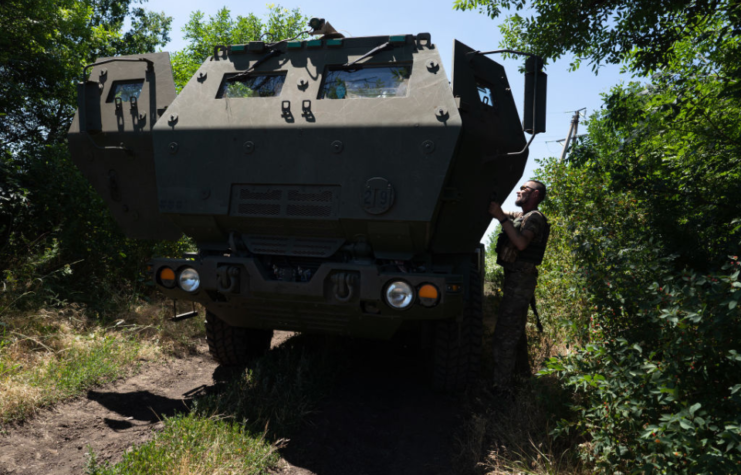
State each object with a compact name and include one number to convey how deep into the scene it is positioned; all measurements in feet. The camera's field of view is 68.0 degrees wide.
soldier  15.05
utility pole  75.44
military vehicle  12.06
